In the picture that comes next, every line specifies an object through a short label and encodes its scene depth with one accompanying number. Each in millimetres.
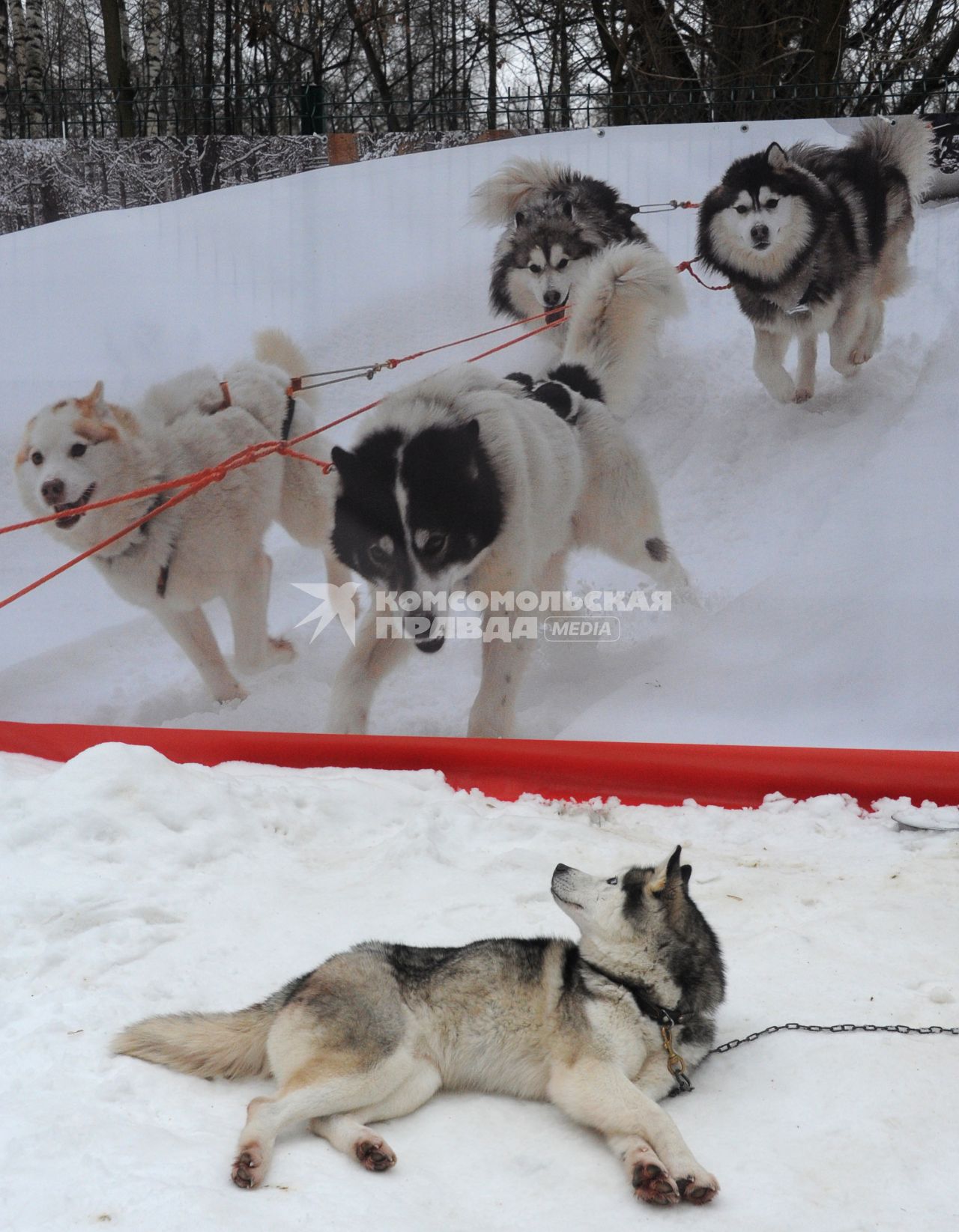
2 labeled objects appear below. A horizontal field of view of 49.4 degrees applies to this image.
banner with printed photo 4480
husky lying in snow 2162
